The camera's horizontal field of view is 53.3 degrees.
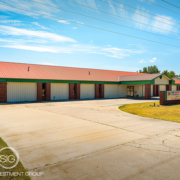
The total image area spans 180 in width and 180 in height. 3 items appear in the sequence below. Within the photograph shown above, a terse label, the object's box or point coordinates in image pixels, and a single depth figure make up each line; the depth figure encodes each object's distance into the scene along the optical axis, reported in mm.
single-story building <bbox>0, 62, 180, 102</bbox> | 25062
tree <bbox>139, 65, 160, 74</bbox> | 98088
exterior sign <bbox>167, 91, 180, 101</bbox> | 20219
